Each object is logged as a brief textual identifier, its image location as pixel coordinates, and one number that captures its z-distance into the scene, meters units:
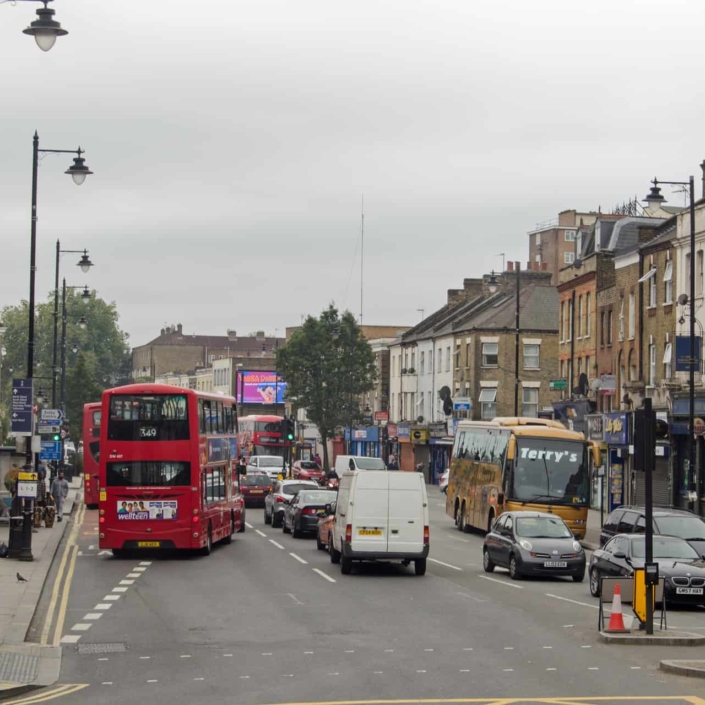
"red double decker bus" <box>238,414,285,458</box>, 86.25
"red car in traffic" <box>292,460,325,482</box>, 76.38
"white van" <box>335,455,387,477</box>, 66.76
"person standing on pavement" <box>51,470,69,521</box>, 49.40
